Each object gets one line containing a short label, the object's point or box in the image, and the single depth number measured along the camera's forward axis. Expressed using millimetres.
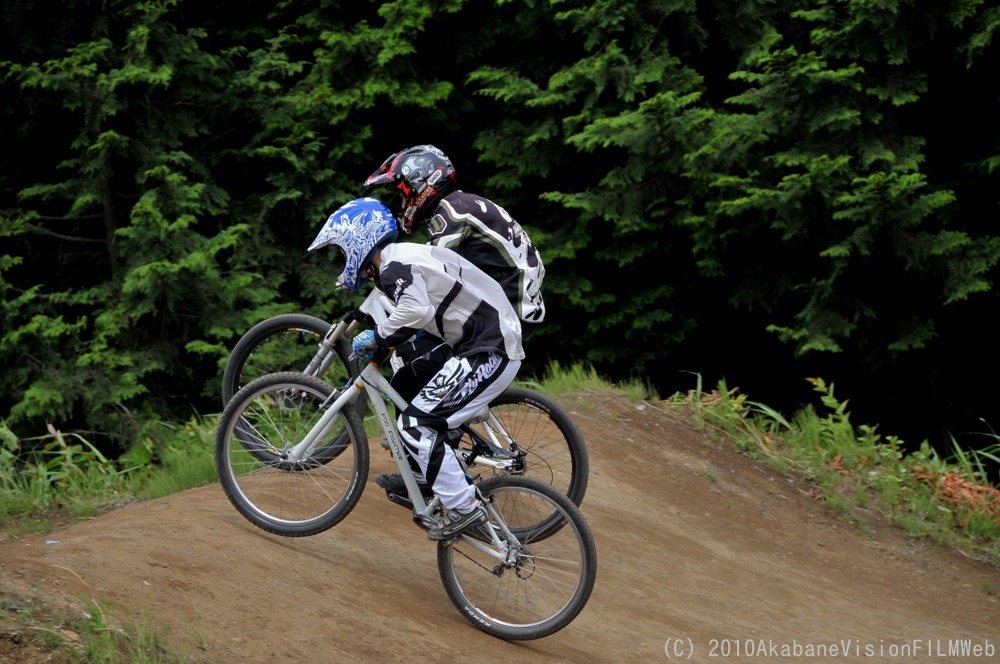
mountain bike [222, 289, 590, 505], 11148
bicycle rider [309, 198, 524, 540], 9680
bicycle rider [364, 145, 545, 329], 11500
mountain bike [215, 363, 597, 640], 9844
